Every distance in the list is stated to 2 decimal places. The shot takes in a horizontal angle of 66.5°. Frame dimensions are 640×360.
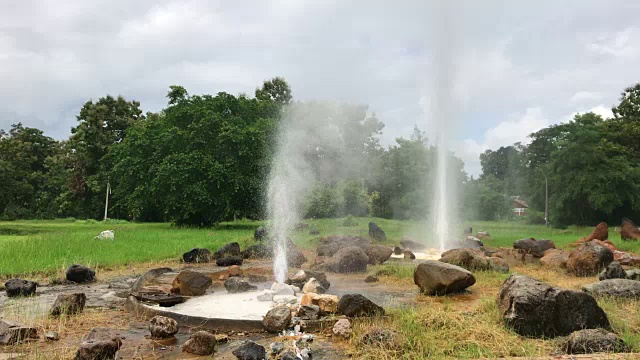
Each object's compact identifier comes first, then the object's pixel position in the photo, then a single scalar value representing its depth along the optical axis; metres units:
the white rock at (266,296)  8.81
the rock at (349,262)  13.20
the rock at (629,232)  22.25
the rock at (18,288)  9.80
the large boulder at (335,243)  16.41
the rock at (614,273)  10.59
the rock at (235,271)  12.24
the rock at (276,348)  5.89
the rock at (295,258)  14.83
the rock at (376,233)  22.41
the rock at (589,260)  12.28
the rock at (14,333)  6.34
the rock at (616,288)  8.49
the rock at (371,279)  11.69
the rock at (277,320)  6.92
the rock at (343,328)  6.60
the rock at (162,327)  6.65
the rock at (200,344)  5.97
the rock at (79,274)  11.62
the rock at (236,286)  9.79
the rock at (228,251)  16.34
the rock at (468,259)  12.81
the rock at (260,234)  20.56
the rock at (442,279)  9.48
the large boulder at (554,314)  6.53
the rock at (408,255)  15.79
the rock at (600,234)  20.61
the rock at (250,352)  5.57
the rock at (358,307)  7.30
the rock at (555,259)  13.38
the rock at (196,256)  15.50
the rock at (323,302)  7.66
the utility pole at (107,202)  47.96
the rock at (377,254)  14.66
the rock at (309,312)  7.36
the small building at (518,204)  74.81
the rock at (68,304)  7.93
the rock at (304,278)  10.25
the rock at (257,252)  16.84
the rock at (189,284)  9.55
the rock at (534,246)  17.00
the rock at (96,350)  5.57
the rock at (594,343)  5.55
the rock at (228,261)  15.05
